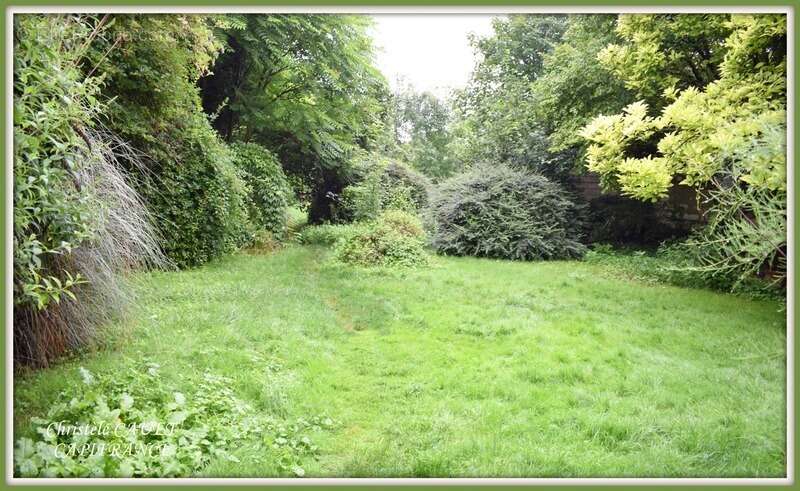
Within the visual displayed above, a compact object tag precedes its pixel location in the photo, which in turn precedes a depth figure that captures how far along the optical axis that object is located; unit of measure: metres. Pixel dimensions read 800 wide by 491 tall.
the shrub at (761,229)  2.75
